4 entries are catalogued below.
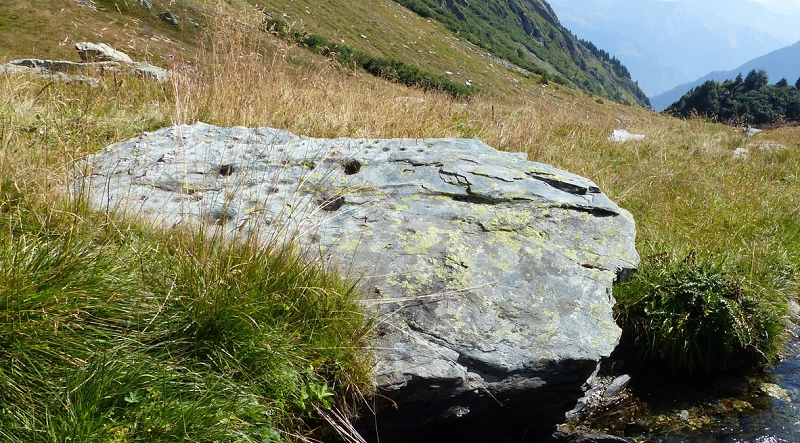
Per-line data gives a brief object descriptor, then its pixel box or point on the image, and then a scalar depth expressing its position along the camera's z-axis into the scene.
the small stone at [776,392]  3.93
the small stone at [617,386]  4.02
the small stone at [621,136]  10.22
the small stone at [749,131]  14.77
